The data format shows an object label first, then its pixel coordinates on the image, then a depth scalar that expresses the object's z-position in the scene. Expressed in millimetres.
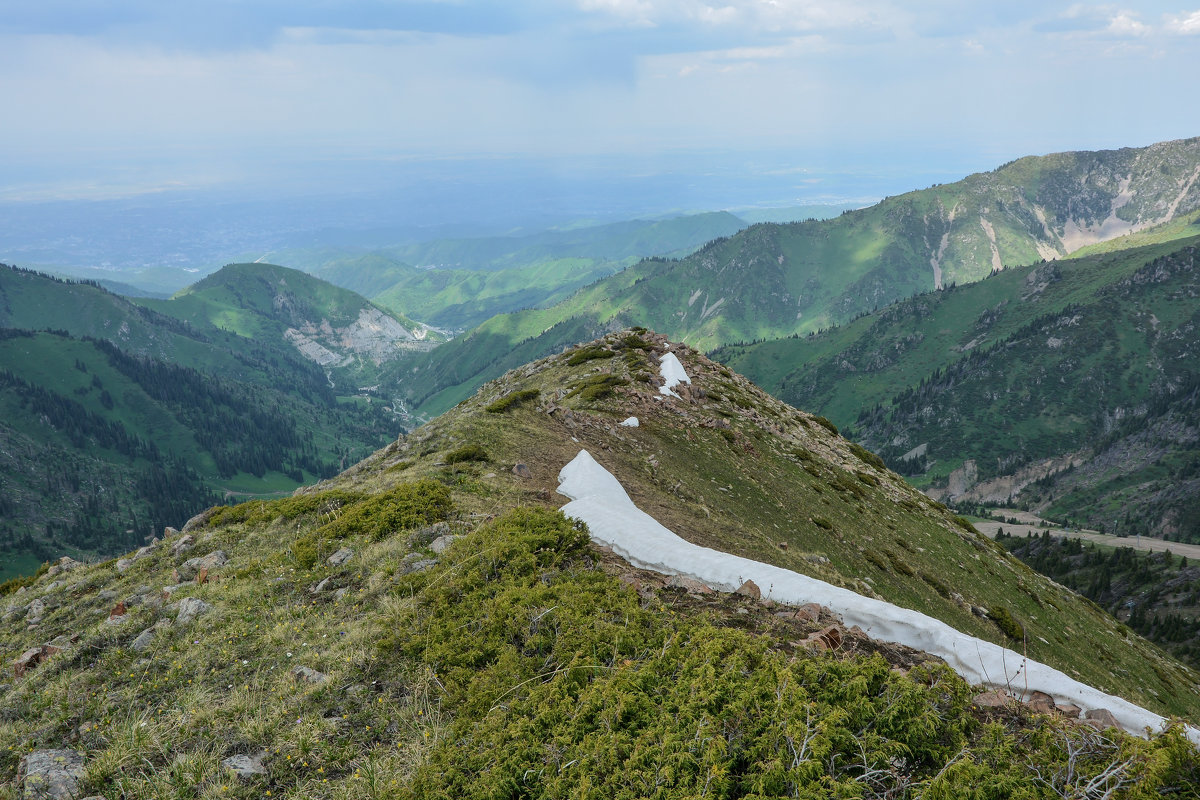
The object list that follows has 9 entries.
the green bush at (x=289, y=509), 22938
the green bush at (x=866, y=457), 61969
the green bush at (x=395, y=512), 19141
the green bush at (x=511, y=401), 36500
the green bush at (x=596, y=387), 40906
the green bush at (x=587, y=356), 56562
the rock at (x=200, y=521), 25141
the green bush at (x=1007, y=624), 33562
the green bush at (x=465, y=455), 26156
